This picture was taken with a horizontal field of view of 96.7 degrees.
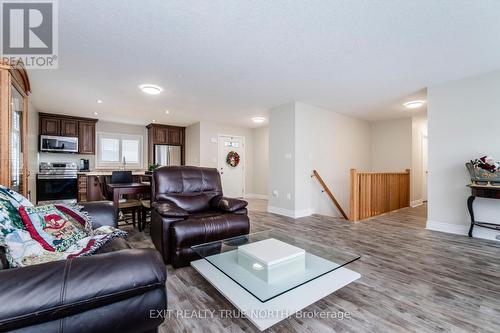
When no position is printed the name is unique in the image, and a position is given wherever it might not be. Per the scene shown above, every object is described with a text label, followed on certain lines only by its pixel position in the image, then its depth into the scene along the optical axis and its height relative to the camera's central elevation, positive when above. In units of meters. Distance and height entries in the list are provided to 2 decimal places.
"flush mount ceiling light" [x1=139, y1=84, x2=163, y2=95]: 3.73 +1.32
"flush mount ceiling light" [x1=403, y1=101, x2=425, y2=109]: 4.62 +1.30
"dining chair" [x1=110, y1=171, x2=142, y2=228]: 3.56 -0.62
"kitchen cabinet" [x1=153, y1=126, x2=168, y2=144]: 6.94 +0.96
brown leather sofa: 0.71 -0.46
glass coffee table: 1.34 -0.76
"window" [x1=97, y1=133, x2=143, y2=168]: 6.63 +0.46
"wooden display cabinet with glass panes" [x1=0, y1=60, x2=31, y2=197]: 2.33 +0.45
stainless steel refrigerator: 7.01 +0.32
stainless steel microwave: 5.53 +0.53
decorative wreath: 7.18 +0.20
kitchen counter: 5.57 -0.21
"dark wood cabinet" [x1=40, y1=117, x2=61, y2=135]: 5.63 +1.00
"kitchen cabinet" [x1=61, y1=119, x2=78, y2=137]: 5.88 +1.00
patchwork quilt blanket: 1.18 -0.43
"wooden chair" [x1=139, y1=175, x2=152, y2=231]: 3.56 -0.75
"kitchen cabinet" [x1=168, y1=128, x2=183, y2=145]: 7.23 +0.95
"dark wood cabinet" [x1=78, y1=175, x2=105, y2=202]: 5.72 -0.60
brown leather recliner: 2.28 -0.57
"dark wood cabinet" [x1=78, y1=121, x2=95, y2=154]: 6.11 +0.76
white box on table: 1.55 -0.71
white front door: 7.07 -0.04
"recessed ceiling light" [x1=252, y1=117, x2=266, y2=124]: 6.19 +1.30
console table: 2.96 -0.41
